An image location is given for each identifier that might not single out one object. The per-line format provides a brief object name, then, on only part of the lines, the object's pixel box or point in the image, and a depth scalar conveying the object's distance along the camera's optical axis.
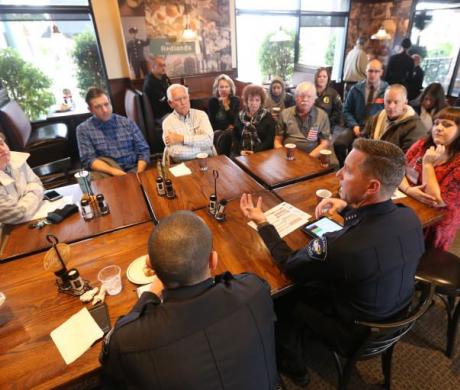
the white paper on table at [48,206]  1.75
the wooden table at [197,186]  1.83
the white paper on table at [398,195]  1.86
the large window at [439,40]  5.87
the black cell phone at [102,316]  1.05
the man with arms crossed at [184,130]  2.69
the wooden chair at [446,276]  1.57
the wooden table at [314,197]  1.68
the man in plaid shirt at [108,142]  2.57
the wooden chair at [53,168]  2.35
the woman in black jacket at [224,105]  3.88
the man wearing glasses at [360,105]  3.60
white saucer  1.25
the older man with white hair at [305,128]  3.06
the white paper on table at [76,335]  0.98
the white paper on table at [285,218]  1.58
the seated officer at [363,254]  1.12
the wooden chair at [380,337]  1.12
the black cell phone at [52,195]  1.90
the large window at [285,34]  5.67
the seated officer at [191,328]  0.73
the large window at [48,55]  4.01
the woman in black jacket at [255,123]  3.01
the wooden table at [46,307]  0.93
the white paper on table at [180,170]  2.26
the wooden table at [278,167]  2.12
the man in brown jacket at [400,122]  2.69
